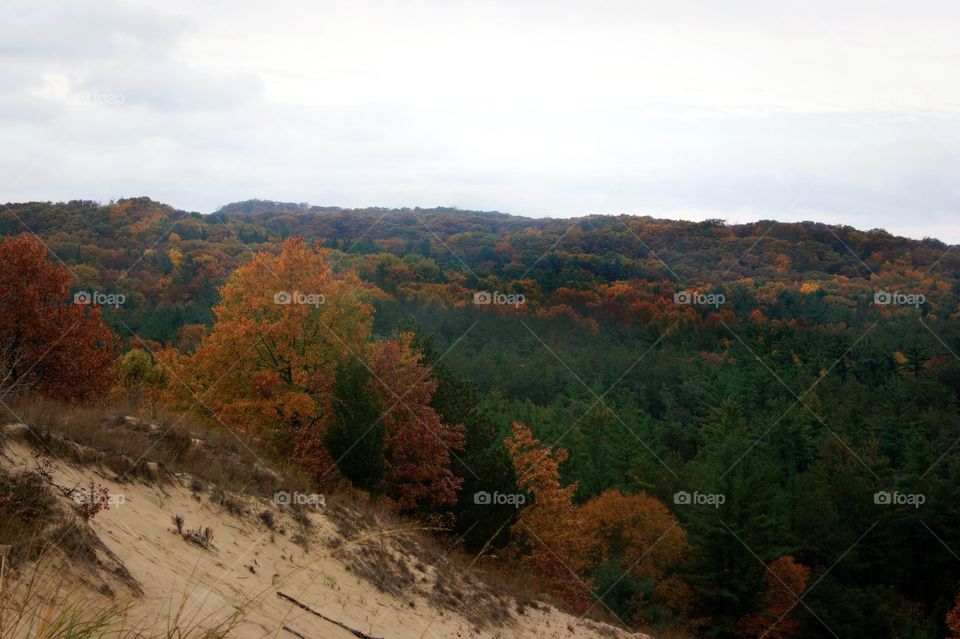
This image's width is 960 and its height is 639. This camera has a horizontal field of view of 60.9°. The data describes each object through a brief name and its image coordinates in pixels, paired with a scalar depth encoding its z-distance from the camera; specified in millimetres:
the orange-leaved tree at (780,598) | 40906
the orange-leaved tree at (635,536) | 45719
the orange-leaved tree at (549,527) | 34094
